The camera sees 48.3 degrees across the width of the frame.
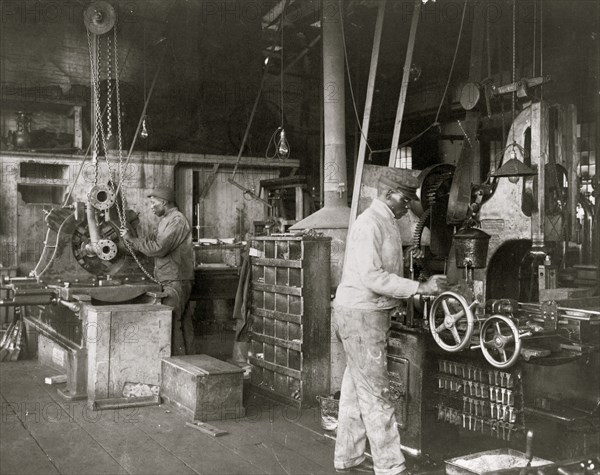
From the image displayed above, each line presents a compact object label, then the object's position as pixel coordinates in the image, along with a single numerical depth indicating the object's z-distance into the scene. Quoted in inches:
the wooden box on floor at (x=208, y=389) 183.2
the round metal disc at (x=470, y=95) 203.9
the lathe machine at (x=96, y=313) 197.8
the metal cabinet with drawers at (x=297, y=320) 200.7
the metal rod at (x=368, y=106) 243.6
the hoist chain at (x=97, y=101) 219.3
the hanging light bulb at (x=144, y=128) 321.4
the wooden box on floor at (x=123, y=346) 196.2
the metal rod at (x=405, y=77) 239.3
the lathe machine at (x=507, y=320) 143.7
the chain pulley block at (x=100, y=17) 221.0
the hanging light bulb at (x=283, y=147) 282.1
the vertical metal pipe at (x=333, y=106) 251.0
